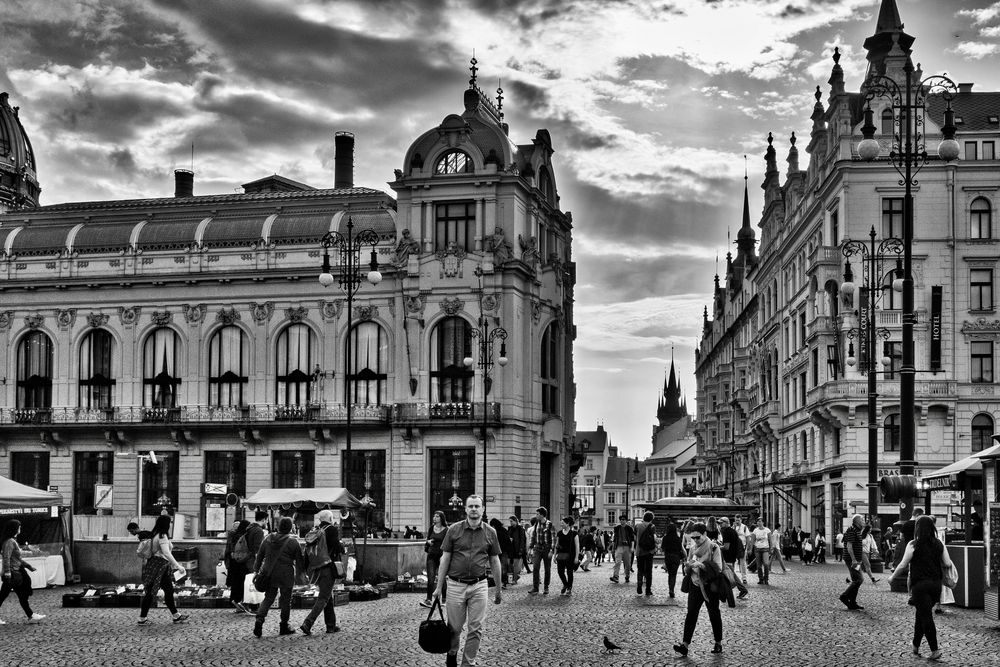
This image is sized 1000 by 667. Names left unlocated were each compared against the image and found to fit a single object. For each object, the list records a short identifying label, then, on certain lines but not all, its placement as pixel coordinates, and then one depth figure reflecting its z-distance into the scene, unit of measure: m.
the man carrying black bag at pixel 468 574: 14.34
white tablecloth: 30.34
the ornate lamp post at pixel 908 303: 24.72
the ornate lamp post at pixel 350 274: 35.64
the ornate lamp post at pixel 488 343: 53.59
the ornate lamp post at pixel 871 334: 35.16
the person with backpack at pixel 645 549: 28.28
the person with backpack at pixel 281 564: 19.20
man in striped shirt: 24.61
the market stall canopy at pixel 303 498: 38.62
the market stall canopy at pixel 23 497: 30.69
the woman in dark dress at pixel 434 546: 25.03
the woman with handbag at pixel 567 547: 28.38
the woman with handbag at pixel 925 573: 16.56
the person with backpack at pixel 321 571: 19.55
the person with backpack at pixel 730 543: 29.45
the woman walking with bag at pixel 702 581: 16.95
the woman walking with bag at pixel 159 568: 21.06
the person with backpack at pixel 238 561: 23.17
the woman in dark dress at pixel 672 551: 27.50
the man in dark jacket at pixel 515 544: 32.97
